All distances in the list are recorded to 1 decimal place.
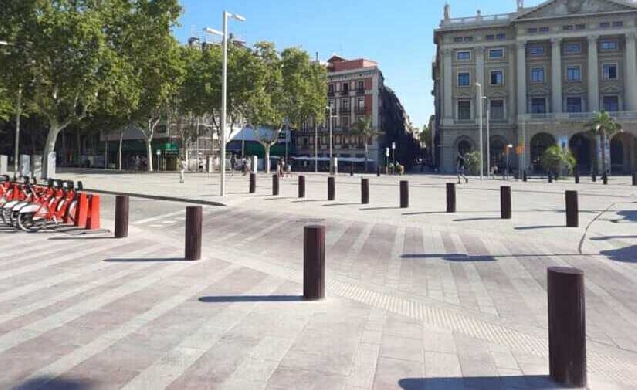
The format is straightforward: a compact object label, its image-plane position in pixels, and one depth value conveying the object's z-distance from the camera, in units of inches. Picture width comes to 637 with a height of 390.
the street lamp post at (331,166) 2187.5
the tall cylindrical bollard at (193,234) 327.3
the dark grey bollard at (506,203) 564.7
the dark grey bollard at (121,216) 415.8
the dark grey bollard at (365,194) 735.1
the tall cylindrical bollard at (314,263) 238.7
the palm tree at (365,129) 2925.7
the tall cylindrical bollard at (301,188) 821.2
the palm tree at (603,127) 2092.8
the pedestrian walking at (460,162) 1298.7
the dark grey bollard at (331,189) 781.3
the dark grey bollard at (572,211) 499.2
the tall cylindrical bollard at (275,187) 860.4
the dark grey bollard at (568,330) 147.2
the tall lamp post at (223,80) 791.1
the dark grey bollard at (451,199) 625.6
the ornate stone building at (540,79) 2496.3
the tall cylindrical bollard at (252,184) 901.2
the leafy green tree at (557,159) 1753.2
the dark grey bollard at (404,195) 679.1
